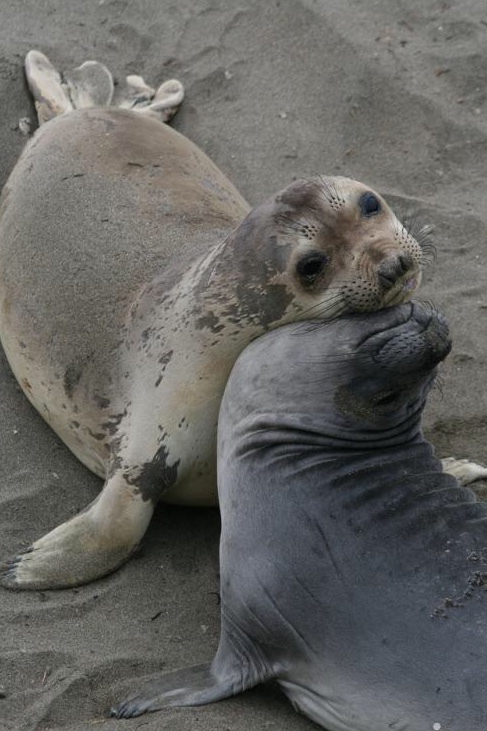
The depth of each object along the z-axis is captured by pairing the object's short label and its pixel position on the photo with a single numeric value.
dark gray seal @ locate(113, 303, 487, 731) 7.55
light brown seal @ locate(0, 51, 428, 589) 8.98
